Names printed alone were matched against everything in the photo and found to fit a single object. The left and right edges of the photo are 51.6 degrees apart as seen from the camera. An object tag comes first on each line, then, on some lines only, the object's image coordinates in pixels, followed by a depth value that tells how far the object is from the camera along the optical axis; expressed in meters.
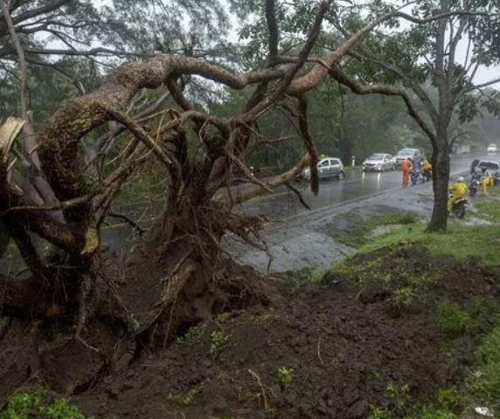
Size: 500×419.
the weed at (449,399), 4.38
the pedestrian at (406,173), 28.10
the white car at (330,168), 28.37
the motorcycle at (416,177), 28.73
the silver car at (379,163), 36.19
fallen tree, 3.71
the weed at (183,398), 4.22
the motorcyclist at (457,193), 15.72
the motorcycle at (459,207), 15.70
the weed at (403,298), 6.48
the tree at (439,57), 11.62
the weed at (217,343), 5.10
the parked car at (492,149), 58.94
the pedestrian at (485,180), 24.22
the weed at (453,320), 5.86
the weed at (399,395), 4.33
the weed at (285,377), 4.47
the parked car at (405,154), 40.00
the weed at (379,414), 4.15
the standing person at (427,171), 29.91
